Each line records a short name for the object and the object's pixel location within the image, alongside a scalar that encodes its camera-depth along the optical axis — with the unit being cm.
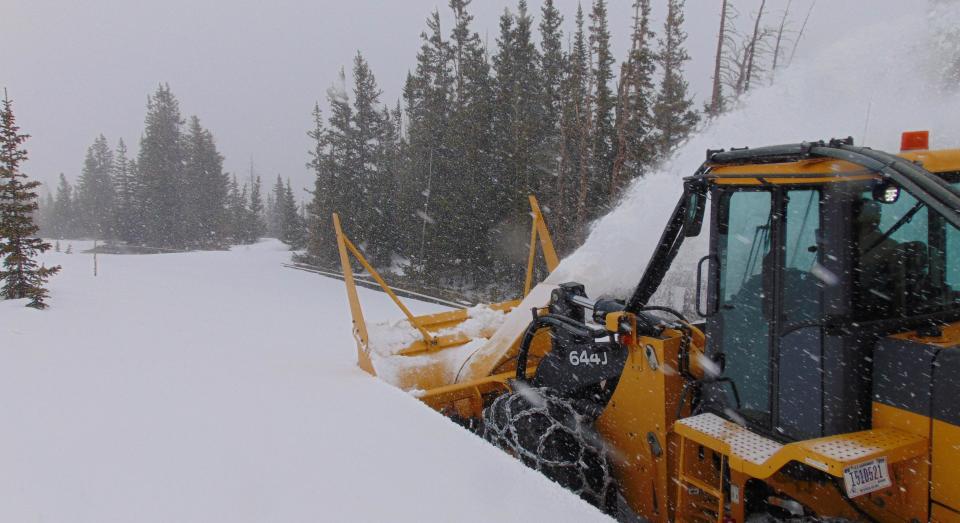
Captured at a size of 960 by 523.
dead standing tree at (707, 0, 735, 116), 2227
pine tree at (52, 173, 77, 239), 8544
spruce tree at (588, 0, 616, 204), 2387
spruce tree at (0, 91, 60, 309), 1374
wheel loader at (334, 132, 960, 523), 246
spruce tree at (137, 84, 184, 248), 5944
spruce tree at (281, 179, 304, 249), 4197
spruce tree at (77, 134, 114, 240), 7631
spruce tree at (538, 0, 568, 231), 2458
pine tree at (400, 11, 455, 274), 2786
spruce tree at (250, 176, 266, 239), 6669
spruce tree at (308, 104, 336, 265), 3325
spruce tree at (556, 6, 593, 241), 2314
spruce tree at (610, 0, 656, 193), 2086
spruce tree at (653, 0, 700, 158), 2120
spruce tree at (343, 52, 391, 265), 3259
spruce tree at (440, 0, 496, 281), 2644
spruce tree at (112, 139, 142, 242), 6150
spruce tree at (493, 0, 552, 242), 2519
